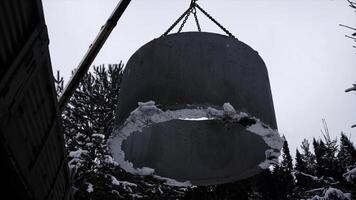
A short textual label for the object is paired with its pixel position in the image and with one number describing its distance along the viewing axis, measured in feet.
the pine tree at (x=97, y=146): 32.27
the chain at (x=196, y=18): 12.12
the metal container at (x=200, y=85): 8.56
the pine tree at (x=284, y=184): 109.81
